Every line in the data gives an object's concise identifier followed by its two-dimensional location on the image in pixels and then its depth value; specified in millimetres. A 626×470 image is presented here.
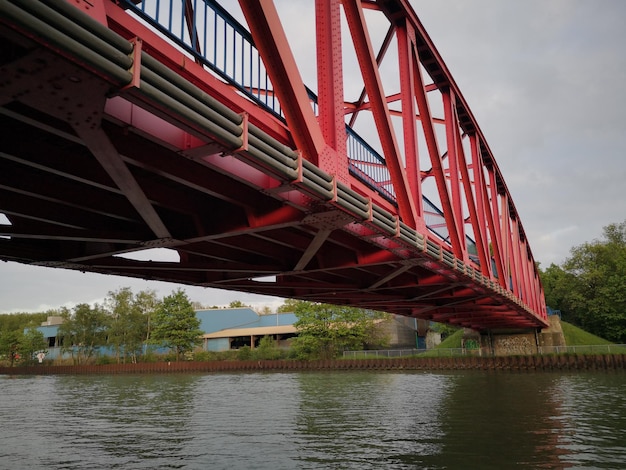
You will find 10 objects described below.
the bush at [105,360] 89812
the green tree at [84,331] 92188
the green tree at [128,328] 89812
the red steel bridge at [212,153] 5031
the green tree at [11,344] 99062
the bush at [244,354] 74831
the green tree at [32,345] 97300
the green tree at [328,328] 67938
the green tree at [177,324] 78625
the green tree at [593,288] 70062
